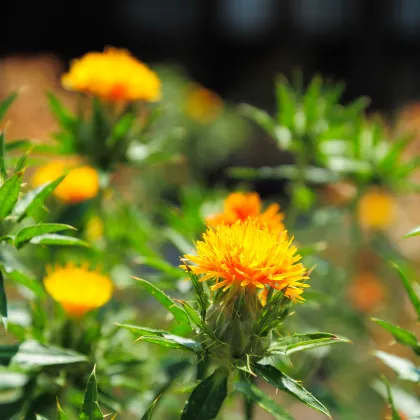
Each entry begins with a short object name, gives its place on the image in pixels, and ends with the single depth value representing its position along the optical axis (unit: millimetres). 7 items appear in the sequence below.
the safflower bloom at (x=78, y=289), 1077
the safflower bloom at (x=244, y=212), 1057
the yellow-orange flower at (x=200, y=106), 2458
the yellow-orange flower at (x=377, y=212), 1478
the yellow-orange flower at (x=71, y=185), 1146
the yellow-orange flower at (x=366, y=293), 1341
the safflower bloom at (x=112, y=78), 1116
